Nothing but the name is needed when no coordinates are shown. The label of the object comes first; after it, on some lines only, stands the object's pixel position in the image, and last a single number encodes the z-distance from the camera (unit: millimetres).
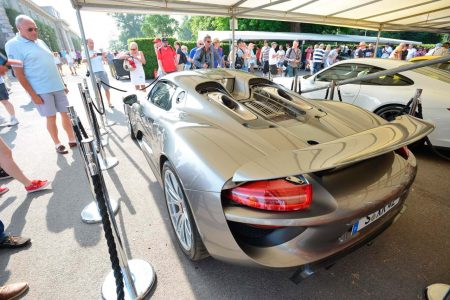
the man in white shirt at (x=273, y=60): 12709
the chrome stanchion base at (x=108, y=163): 3650
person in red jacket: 7712
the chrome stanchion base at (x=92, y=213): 2521
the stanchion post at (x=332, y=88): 4109
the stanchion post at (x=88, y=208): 2053
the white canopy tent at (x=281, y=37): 17484
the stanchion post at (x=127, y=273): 1433
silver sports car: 1285
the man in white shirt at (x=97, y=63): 6371
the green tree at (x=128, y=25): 71375
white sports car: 3436
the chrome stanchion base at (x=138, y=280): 1741
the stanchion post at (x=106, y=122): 5714
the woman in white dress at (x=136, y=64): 6734
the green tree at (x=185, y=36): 80006
